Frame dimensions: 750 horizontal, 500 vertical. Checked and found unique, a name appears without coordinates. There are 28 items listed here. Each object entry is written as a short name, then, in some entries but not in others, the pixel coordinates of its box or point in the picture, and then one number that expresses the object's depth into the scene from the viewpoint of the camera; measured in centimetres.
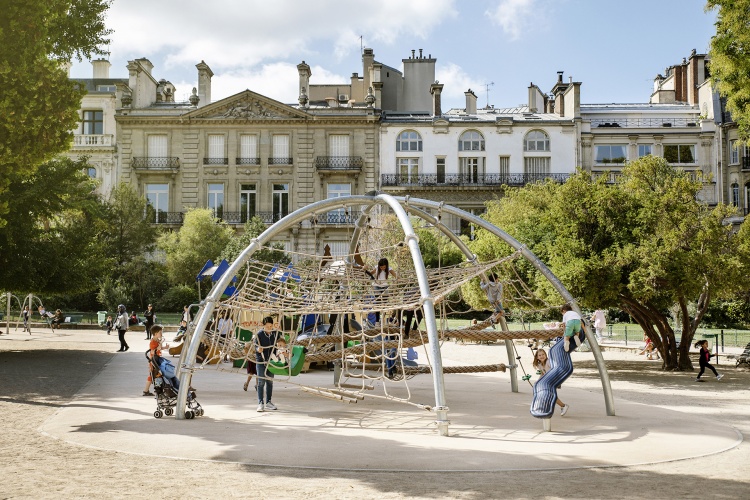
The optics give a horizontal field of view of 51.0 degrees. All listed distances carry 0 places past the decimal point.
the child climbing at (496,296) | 1758
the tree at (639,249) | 2223
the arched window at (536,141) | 5678
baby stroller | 1399
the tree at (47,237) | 2541
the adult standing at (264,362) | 1503
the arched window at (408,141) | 5684
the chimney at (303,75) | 5950
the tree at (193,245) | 5084
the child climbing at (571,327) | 1362
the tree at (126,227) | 5216
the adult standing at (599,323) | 3975
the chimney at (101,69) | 6269
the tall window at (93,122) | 5878
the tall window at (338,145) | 5700
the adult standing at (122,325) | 2986
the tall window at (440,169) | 5632
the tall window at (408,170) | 5638
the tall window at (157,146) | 5728
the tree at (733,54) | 1888
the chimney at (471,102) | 5975
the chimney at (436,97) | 5847
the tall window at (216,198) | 5706
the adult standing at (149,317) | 3308
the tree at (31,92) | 1483
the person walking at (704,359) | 2236
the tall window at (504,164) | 5647
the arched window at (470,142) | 5662
